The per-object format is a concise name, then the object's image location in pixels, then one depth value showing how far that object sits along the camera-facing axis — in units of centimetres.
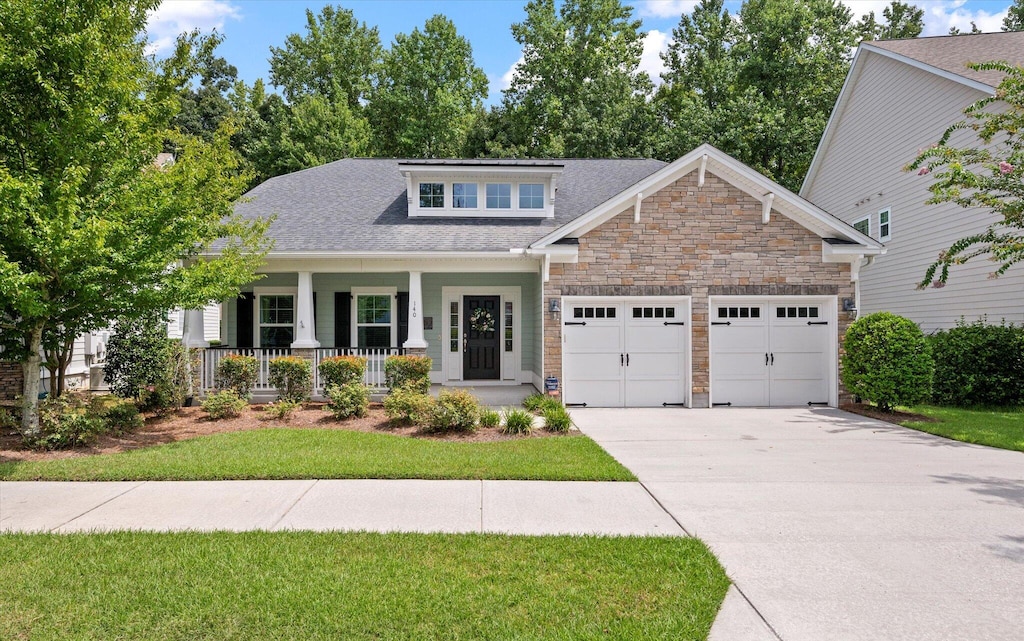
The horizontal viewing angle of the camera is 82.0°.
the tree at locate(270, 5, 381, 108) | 3253
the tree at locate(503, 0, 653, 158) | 2914
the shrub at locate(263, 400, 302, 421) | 984
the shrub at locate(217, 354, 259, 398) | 1116
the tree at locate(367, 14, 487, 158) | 2886
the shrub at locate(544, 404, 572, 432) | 904
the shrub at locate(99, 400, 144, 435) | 860
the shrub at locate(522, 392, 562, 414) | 994
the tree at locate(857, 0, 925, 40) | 2953
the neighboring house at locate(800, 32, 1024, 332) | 1328
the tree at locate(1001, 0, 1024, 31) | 2732
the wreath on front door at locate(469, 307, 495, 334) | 1459
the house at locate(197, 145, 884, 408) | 1161
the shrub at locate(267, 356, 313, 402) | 1108
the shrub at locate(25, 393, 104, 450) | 765
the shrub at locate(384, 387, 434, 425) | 907
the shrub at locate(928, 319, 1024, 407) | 1196
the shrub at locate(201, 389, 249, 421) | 981
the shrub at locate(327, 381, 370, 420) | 977
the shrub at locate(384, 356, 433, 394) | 1118
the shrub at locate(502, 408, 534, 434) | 880
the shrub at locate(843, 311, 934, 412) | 1067
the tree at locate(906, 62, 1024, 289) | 1048
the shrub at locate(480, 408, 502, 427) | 912
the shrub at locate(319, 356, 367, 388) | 1104
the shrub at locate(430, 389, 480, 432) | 871
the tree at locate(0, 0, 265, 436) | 686
